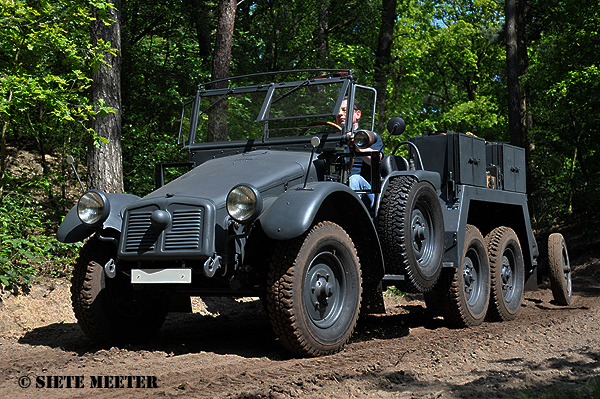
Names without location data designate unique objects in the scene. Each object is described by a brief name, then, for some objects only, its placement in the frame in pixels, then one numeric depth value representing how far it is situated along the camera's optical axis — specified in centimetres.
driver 675
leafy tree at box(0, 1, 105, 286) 803
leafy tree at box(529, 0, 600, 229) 1620
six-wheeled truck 536
